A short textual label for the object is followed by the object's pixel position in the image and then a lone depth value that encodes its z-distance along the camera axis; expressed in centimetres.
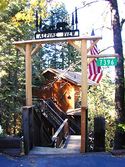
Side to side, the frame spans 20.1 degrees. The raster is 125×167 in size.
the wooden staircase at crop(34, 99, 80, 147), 1358
